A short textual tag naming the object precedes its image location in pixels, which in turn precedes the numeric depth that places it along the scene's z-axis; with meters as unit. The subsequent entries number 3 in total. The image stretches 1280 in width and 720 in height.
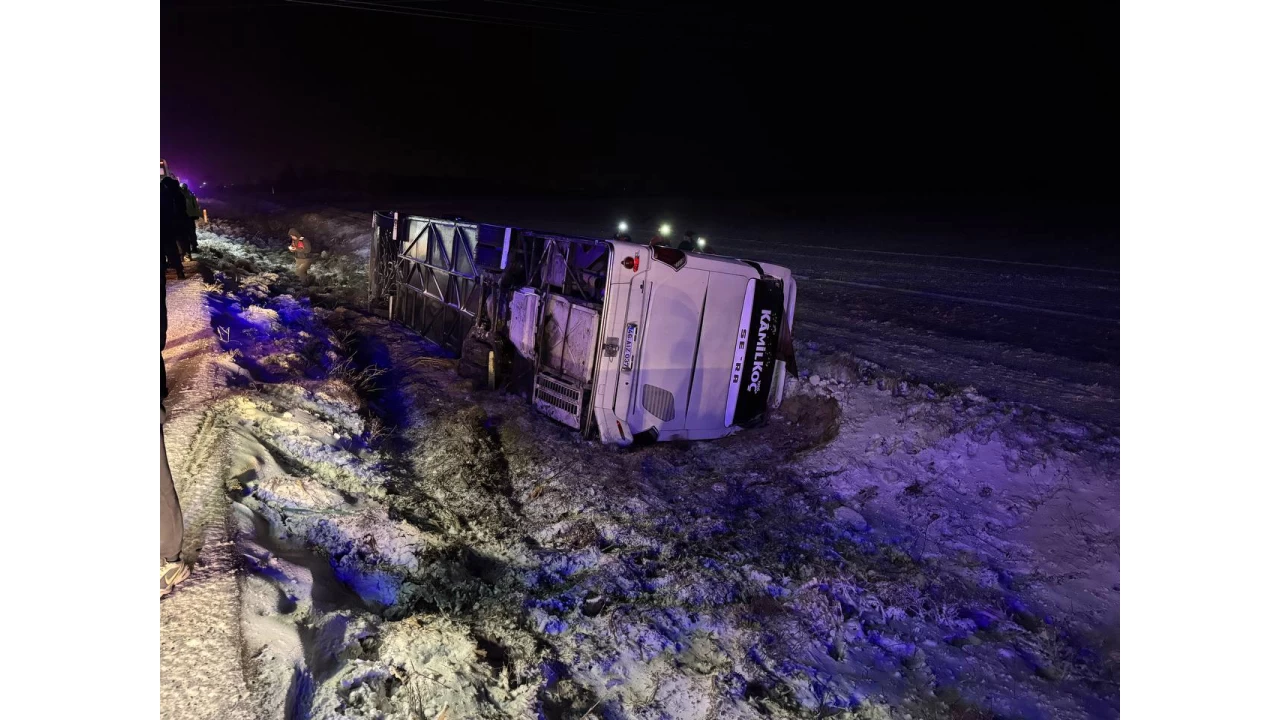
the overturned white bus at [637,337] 7.09
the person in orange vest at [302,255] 16.42
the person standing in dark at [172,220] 10.51
